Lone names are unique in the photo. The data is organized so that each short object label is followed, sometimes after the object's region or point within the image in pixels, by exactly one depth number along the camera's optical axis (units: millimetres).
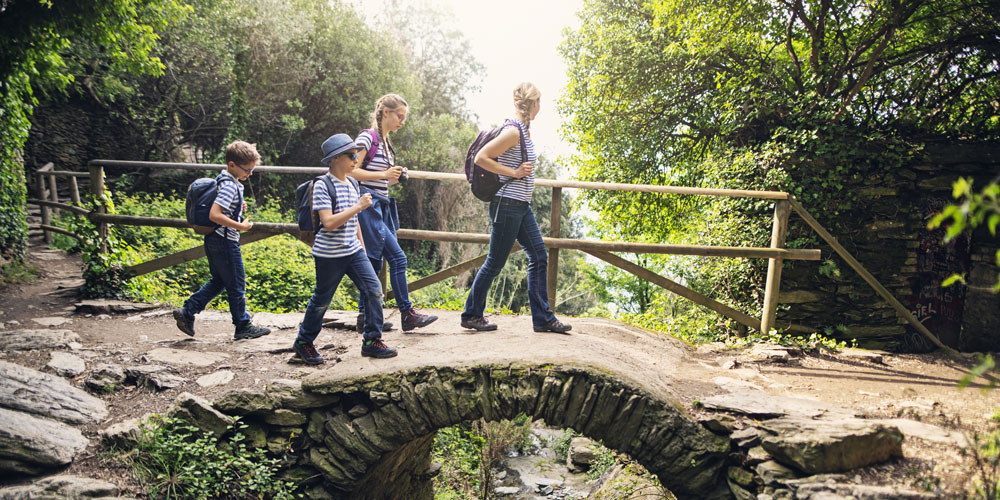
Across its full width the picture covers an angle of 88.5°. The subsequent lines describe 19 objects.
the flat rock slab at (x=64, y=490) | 2549
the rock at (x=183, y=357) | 3779
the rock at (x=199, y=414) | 3158
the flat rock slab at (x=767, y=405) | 3090
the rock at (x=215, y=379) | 3509
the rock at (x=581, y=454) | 8008
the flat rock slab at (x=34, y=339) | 3817
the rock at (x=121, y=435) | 2992
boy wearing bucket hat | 3205
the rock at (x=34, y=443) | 2713
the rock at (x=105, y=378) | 3432
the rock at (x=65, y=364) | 3510
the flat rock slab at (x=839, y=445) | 2576
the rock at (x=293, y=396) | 3346
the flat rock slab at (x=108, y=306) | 4758
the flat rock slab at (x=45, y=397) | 3084
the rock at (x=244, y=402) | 3297
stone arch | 3150
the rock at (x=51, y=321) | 4406
